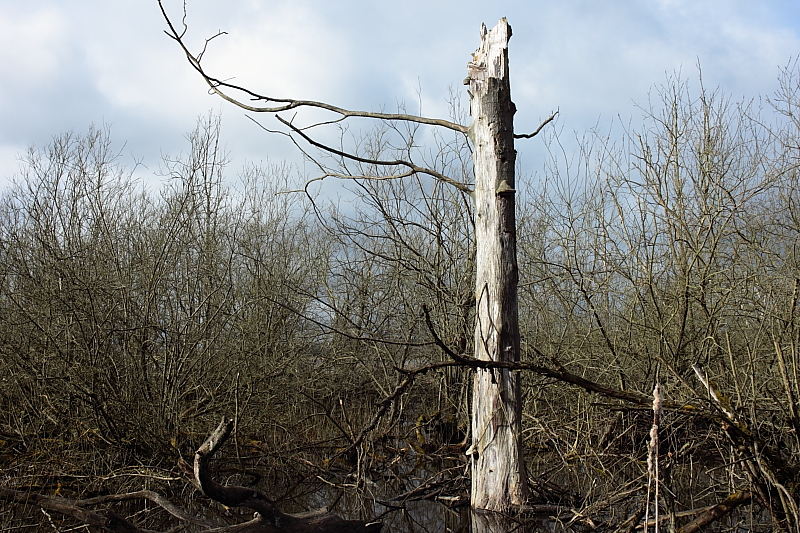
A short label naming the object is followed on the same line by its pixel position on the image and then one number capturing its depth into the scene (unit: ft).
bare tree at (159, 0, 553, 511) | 15.81
